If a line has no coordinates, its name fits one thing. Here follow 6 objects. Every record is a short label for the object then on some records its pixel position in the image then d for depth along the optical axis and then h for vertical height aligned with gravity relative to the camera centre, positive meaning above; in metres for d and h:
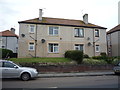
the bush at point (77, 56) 11.94 -1.28
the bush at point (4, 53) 14.05 -1.08
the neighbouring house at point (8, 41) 20.21 +1.32
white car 7.11 -2.05
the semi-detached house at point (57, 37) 14.86 +1.73
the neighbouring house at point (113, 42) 18.76 +1.16
